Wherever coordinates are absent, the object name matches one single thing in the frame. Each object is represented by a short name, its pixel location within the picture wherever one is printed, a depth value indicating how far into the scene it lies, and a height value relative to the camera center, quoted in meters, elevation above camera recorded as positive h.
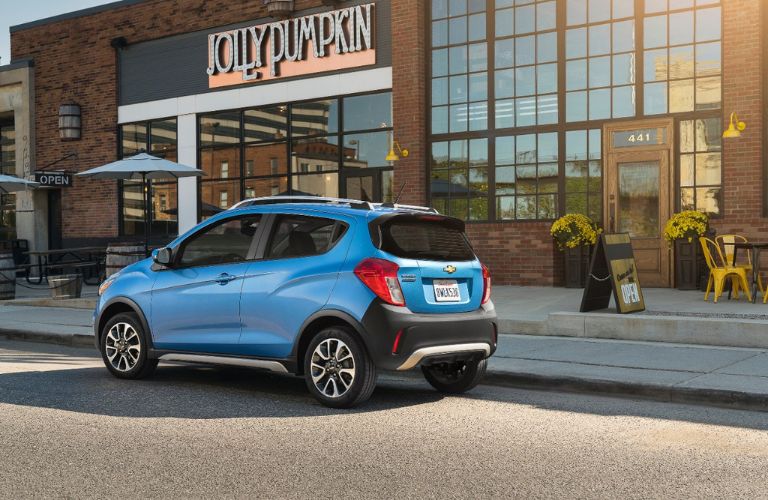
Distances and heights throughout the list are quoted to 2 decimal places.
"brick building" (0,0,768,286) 16.44 +2.50
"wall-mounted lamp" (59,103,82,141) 26.12 +3.04
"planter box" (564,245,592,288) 17.30 -0.74
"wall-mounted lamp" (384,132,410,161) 19.58 +1.57
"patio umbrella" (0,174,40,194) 22.91 +1.18
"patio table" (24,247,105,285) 22.33 -0.80
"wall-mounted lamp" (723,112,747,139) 15.73 +1.63
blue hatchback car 7.29 -0.60
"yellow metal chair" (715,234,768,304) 13.97 -0.44
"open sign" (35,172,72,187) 25.23 +1.42
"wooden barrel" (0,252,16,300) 18.94 -0.96
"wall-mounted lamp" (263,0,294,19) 21.25 +5.06
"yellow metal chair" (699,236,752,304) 13.52 -0.73
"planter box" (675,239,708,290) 15.87 -0.68
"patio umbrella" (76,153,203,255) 18.92 +1.23
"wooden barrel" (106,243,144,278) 16.83 -0.47
